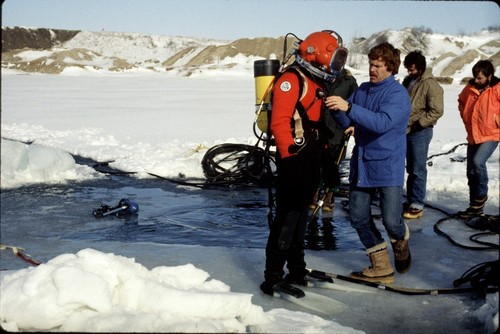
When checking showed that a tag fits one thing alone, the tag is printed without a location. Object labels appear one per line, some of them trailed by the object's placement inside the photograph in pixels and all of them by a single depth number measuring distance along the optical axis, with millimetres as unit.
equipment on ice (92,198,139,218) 6957
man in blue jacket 4105
